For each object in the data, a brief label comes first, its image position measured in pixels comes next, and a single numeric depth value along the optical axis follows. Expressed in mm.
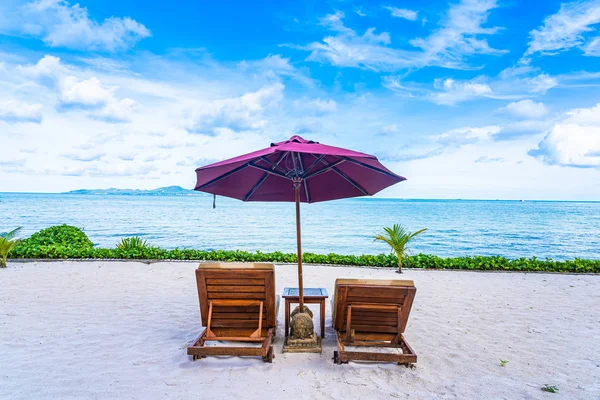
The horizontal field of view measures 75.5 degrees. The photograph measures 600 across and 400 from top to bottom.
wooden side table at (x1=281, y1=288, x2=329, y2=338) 4470
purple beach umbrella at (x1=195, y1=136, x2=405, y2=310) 3801
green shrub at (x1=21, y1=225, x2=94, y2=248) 10891
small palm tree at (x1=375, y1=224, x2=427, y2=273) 8773
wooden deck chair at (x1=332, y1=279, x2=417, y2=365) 3961
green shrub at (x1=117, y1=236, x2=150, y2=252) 10156
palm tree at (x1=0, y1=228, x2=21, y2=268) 8822
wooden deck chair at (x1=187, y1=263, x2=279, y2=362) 4059
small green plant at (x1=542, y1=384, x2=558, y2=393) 3455
